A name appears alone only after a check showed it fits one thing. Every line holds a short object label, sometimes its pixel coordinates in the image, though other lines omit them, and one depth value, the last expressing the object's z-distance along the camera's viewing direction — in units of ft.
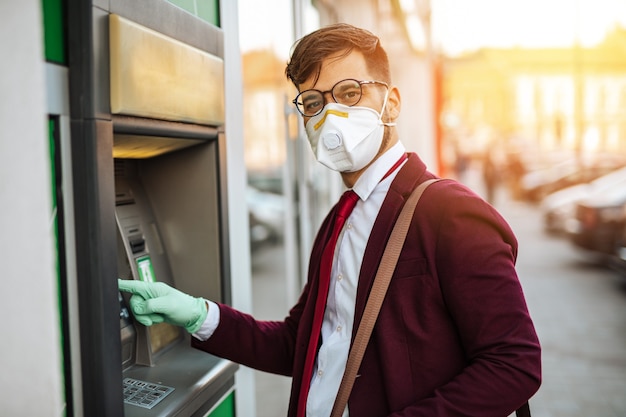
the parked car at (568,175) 47.76
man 4.18
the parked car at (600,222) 26.20
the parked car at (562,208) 33.66
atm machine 4.10
